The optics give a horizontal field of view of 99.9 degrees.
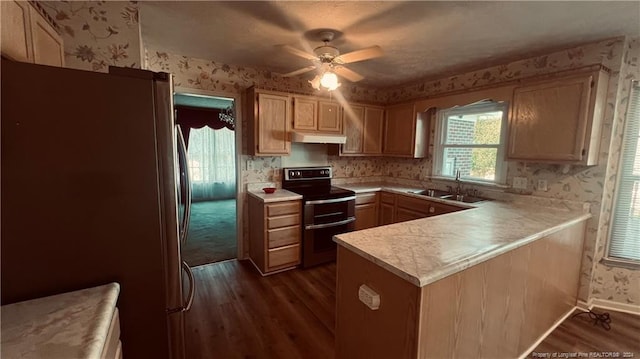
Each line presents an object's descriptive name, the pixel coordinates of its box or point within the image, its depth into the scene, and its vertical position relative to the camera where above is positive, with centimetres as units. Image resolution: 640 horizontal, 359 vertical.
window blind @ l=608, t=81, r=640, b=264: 231 -34
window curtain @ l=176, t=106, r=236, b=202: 663 -1
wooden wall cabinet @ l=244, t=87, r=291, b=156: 312 +37
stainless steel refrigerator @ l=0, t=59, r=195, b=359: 99 -18
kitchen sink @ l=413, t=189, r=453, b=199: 348 -49
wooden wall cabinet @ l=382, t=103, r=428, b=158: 374 +35
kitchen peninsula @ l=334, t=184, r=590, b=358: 121 -68
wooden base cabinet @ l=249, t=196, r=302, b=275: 302 -94
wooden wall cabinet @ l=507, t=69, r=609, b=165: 219 +35
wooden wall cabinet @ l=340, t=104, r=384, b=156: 385 +38
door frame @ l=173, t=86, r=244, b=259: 309 +4
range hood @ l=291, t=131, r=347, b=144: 325 +20
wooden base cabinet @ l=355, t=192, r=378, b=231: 372 -78
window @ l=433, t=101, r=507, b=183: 314 +19
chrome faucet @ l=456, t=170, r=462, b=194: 341 -36
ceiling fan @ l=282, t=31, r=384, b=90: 200 +74
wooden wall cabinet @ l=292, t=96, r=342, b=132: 338 +51
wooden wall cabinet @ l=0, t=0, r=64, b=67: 109 +54
